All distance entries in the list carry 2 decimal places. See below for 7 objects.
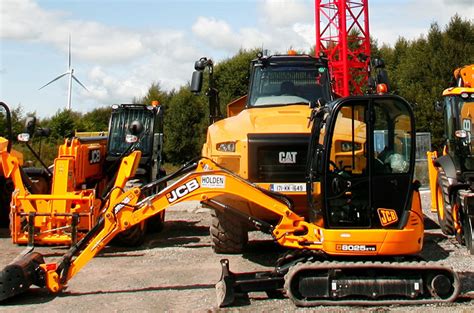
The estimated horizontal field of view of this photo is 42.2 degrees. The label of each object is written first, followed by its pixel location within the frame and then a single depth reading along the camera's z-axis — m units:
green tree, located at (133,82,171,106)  35.31
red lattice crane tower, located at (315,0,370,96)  24.45
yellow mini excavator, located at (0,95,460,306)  6.57
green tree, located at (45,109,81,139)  30.53
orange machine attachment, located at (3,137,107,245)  9.34
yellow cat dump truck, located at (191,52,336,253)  7.89
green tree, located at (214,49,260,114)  32.88
